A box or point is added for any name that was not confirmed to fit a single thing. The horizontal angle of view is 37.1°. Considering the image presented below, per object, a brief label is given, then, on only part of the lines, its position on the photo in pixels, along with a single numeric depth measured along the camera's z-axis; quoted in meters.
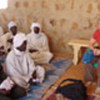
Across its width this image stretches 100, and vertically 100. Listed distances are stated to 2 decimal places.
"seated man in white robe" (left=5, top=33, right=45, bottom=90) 2.17
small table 2.86
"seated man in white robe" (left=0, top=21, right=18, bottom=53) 3.21
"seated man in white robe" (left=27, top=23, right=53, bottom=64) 3.06
